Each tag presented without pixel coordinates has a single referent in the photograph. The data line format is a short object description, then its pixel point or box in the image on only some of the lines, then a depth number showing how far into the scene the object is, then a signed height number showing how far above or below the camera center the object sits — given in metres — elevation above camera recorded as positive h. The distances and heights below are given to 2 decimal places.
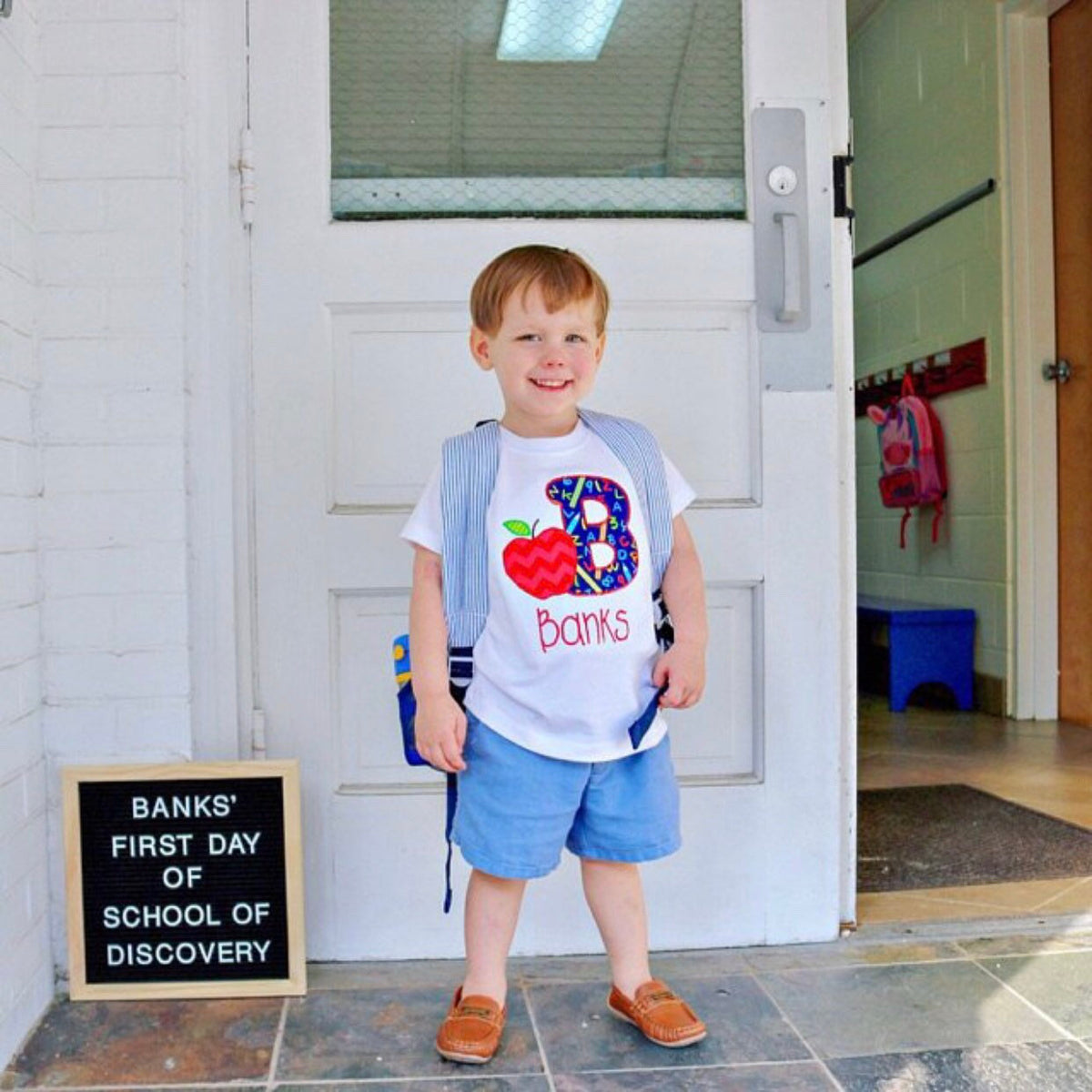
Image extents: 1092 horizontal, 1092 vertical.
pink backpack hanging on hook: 4.62 +0.23
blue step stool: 4.32 -0.48
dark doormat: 2.38 -0.69
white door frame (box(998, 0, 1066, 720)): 4.04 +0.53
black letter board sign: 1.81 -0.52
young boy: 1.59 -0.14
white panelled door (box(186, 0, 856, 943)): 1.86 +0.20
